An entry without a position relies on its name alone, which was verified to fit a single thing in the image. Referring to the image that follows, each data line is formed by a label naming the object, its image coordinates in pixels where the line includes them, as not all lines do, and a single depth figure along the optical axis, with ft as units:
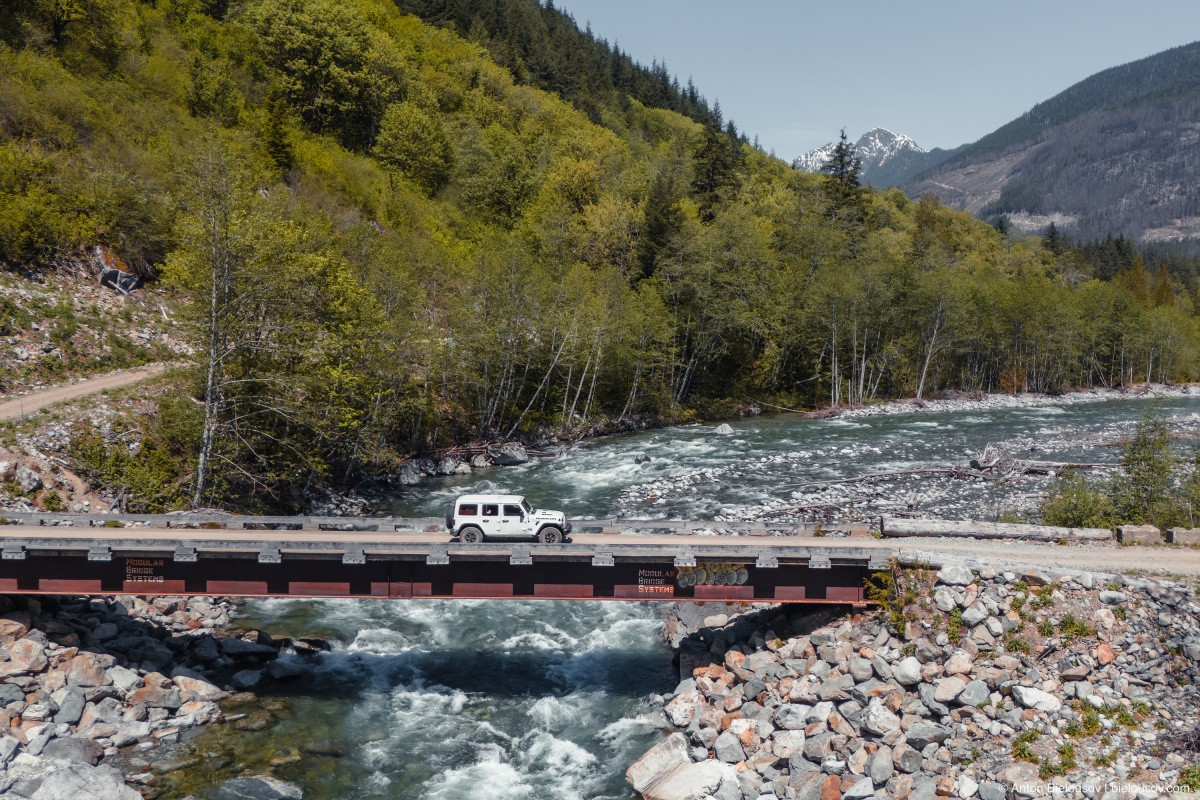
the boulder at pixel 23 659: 59.82
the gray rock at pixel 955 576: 64.39
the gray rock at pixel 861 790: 50.70
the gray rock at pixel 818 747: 55.06
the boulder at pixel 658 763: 57.62
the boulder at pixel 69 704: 57.93
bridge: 66.03
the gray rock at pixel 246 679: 69.21
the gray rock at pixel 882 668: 59.47
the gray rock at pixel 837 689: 59.41
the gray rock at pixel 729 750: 57.62
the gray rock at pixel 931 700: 55.36
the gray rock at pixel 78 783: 48.98
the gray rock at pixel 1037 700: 53.26
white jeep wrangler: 77.20
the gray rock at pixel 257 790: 53.98
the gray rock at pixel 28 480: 87.66
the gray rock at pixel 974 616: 61.11
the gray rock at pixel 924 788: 49.11
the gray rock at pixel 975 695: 55.11
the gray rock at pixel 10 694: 57.26
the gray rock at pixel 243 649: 73.97
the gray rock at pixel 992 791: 47.67
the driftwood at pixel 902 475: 130.72
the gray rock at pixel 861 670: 60.23
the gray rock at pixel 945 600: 63.00
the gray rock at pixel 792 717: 58.39
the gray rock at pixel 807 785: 52.26
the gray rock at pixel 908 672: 58.23
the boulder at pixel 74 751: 53.62
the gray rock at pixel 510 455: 158.20
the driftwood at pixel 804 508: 113.09
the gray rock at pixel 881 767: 51.62
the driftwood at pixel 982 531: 78.64
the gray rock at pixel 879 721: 55.00
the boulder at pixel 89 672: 61.46
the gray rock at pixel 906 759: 51.72
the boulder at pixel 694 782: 54.80
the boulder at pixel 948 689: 55.93
